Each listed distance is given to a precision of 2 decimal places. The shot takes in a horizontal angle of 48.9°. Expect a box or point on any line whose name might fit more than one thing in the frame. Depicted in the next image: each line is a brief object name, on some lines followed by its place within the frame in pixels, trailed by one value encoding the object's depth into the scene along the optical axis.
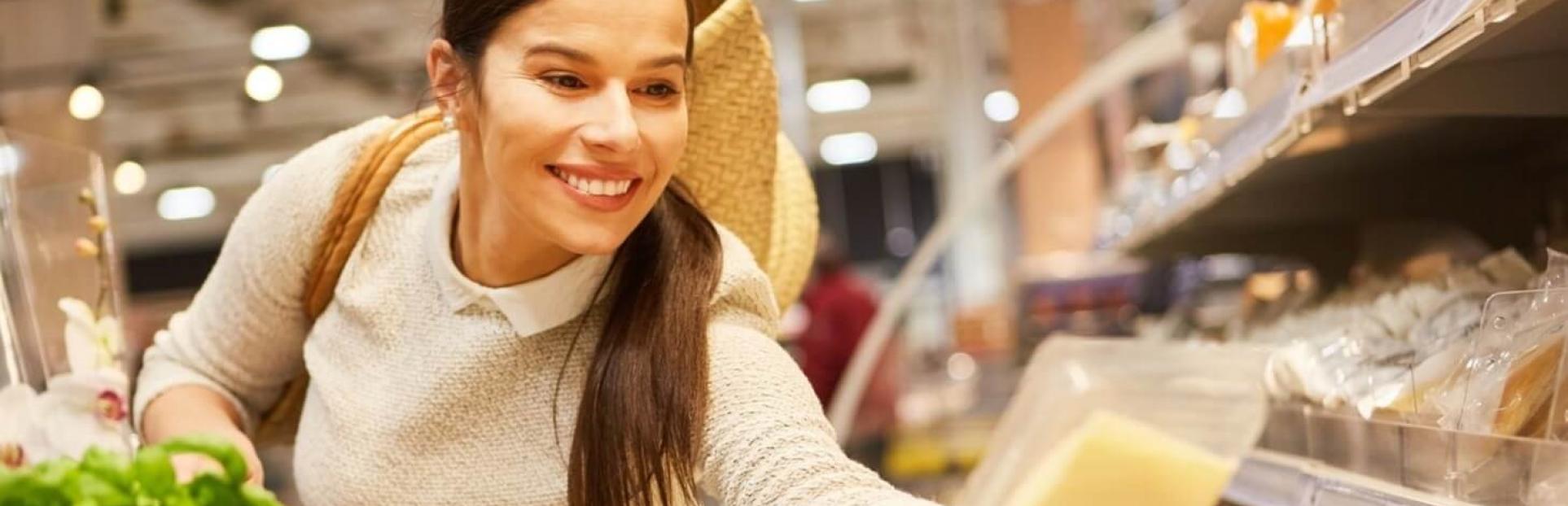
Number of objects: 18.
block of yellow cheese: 1.81
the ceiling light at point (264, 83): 11.25
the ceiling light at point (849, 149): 17.36
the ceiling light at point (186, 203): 18.75
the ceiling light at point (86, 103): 7.22
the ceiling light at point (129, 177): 16.02
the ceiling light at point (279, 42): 10.78
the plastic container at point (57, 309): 1.62
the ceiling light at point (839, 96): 15.13
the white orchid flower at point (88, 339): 1.75
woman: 1.31
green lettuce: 0.89
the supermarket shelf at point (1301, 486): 1.48
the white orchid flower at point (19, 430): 1.51
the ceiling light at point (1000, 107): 14.23
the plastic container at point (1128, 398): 2.02
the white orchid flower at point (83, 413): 1.67
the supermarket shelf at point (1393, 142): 1.49
